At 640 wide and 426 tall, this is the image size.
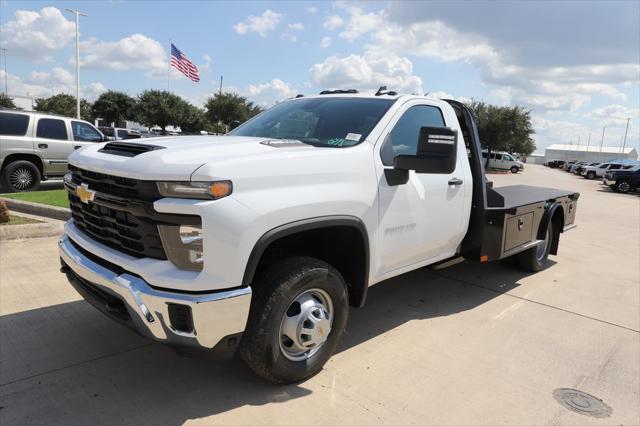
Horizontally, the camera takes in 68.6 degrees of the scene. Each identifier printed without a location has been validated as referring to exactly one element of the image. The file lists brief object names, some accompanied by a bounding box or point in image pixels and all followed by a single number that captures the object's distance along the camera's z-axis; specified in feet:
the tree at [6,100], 198.68
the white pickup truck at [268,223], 8.11
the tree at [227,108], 172.65
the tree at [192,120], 188.14
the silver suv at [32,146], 32.83
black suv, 82.64
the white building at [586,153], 354.13
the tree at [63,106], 202.92
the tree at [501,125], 141.38
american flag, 104.01
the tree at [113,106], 191.37
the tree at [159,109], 178.09
